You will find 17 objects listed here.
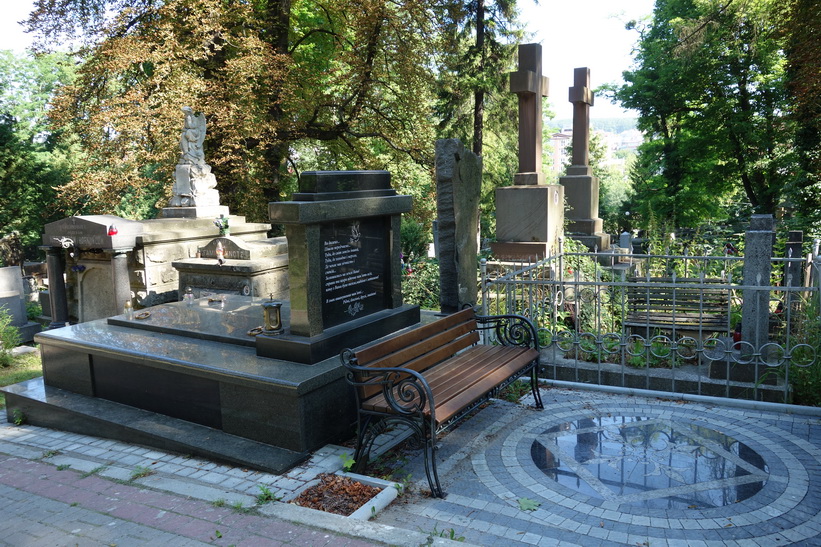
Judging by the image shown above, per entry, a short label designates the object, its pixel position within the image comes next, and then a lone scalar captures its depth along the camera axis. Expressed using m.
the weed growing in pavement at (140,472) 4.93
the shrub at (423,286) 11.74
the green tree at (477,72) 18.48
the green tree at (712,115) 18.84
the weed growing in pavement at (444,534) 3.74
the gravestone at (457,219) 6.96
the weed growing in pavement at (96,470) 5.04
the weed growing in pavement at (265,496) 4.39
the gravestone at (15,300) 11.63
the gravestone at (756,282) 6.45
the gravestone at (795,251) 9.09
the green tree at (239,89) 15.22
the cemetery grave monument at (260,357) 5.23
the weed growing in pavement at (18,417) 6.72
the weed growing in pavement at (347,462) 4.83
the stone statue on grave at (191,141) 12.89
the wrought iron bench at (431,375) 4.61
